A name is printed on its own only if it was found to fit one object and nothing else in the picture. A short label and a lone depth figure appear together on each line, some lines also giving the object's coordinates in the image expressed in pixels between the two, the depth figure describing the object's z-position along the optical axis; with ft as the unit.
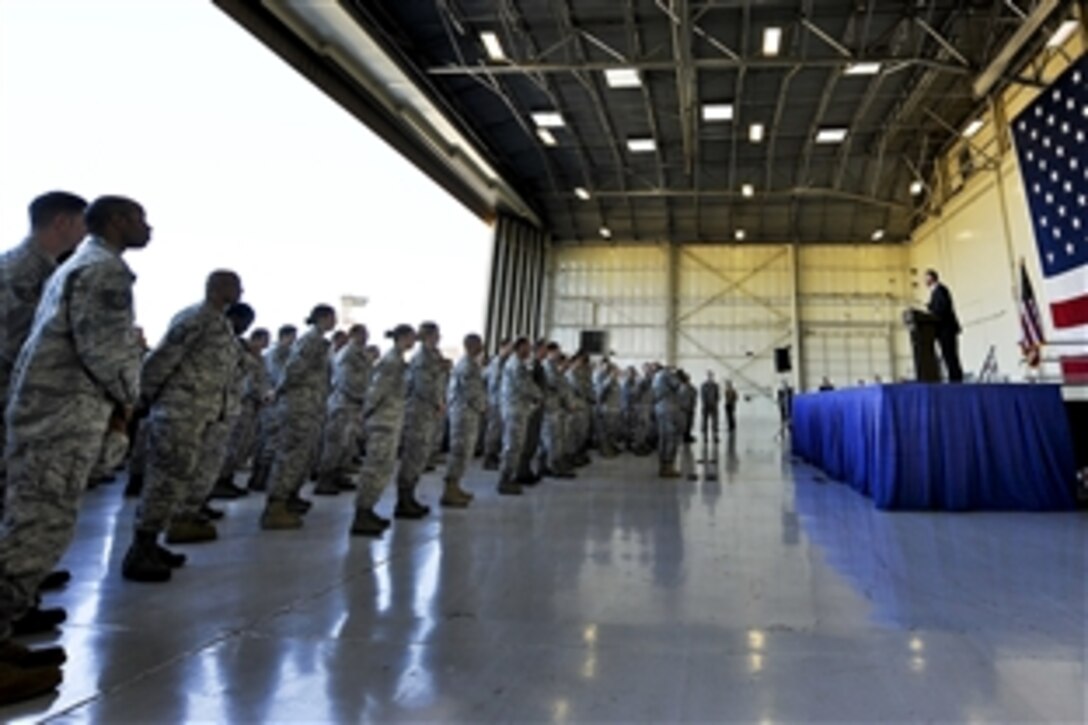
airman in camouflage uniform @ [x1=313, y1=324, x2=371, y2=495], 14.96
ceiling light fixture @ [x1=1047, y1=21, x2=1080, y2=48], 25.44
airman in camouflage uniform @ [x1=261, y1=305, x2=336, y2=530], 11.23
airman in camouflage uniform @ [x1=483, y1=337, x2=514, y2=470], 23.76
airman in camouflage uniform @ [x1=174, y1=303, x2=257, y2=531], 9.61
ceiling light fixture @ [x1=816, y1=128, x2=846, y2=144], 37.86
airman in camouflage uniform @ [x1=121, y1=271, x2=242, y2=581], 7.93
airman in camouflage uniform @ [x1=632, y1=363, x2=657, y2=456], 33.37
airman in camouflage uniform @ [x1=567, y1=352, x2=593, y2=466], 24.26
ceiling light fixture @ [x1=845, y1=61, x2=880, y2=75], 29.74
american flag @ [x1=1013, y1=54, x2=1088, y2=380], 22.86
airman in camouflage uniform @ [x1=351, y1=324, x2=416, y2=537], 10.82
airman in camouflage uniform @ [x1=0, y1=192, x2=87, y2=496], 6.56
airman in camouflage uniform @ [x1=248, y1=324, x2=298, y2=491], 16.15
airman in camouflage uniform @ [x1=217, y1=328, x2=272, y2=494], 15.51
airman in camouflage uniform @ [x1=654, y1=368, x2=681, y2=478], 20.89
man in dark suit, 16.51
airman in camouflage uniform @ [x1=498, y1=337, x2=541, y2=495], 16.61
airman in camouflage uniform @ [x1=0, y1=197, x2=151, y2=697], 4.80
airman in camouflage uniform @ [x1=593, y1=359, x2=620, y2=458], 30.66
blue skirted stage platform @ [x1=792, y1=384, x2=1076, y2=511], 13.48
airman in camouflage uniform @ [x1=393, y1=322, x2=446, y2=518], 12.62
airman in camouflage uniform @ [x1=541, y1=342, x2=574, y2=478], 20.88
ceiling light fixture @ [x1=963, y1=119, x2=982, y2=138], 36.09
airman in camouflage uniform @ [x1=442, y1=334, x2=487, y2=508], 14.39
